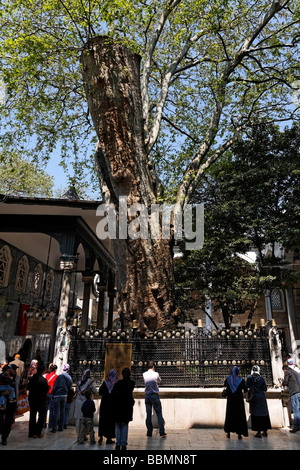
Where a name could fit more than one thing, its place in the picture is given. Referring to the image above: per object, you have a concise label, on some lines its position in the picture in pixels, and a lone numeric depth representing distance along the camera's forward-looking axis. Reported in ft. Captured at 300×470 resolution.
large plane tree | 26.07
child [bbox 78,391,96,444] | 17.19
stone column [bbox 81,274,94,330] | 44.37
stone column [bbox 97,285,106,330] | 51.39
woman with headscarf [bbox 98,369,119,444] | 17.19
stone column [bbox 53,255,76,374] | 23.24
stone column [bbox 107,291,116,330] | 55.33
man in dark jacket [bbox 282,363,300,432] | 19.45
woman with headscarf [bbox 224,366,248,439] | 18.56
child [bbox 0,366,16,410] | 17.30
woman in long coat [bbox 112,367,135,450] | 15.53
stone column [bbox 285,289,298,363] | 58.95
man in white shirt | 19.26
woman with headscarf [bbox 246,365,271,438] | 18.86
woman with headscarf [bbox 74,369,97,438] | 17.57
